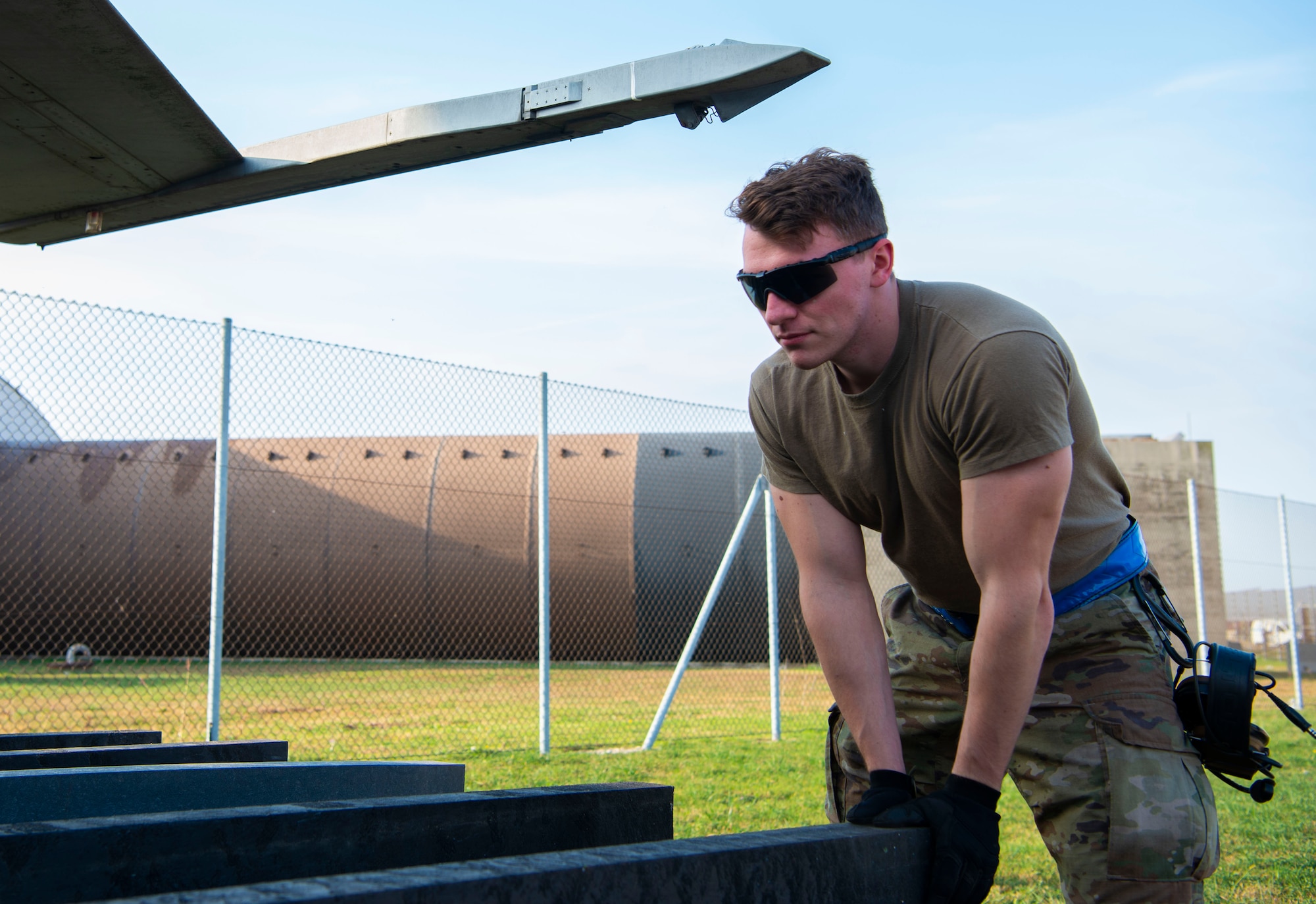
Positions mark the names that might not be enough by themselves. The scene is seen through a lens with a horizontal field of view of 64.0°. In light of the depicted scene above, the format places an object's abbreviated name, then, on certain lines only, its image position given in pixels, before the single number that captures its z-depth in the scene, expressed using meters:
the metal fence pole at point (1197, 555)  11.05
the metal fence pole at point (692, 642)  7.46
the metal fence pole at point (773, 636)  8.27
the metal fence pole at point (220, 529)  5.96
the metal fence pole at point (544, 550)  7.18
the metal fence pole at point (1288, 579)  11.87
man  1.99
